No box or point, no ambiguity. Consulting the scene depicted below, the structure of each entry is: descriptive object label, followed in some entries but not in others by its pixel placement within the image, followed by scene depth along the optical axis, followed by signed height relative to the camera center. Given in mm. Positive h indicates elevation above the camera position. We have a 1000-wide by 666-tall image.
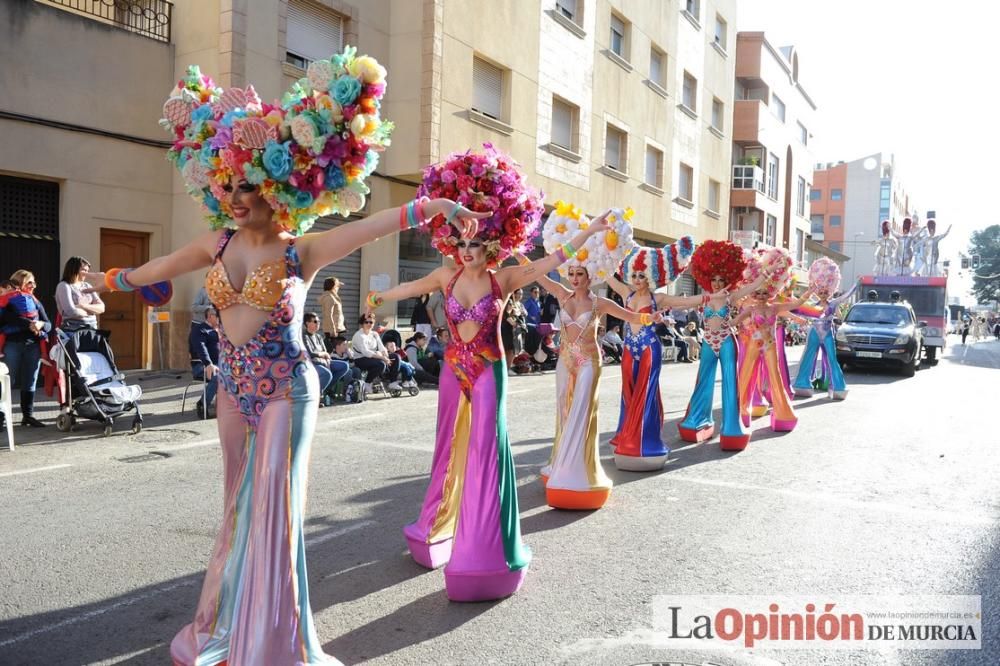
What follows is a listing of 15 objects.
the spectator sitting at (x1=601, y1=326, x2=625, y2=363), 18375 -631
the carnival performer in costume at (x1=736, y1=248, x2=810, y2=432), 10141 -168
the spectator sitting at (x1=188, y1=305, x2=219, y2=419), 9711 -598
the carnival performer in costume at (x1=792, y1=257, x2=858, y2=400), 13180 -496
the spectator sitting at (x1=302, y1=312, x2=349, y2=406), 10262 -695
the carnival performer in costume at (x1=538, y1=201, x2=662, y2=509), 6109 -342
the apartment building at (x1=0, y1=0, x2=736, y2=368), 12273 +4105
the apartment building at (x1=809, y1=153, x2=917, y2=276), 82750 +12728
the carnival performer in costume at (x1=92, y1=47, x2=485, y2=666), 3152 +73
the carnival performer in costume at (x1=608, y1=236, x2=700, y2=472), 7586 -466
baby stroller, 8430 -894
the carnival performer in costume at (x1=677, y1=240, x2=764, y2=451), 8664 -224
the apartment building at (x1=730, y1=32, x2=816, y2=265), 35344 +8384
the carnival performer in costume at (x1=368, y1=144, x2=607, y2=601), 4312 -486
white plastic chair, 7586 -992
